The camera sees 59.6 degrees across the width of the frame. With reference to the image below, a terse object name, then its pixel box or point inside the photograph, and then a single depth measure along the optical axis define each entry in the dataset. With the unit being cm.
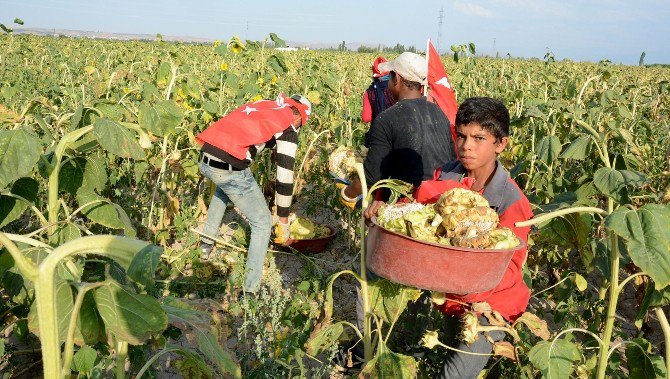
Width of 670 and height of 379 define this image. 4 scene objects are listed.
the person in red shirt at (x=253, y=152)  352
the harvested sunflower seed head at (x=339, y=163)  267
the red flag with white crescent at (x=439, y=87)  334
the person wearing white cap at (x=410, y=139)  288
